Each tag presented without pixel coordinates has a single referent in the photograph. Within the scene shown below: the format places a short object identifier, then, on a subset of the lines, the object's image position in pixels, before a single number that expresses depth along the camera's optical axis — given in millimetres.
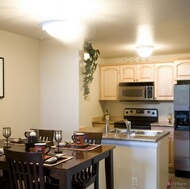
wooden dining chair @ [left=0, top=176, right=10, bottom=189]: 2750
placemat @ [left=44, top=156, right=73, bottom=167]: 2127
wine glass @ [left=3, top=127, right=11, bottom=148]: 2854
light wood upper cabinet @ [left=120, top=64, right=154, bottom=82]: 5539
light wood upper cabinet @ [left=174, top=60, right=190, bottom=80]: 5068
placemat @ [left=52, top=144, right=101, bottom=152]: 2698
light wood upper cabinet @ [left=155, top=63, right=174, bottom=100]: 5343
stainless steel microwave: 5508
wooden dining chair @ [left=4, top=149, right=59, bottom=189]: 2033
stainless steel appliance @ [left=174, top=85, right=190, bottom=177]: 4762
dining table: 2020
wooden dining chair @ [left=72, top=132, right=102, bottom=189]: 2541
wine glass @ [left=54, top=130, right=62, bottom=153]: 2605
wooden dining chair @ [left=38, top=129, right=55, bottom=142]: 3344
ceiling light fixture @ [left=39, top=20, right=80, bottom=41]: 3033
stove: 5543
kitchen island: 3260
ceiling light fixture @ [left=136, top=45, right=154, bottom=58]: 4578
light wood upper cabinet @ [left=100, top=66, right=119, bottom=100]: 5851
